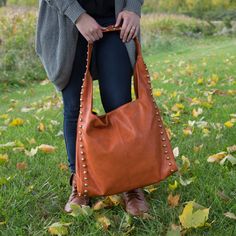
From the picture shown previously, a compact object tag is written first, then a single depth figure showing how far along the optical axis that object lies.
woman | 2.20
